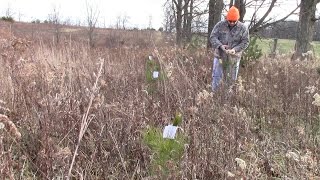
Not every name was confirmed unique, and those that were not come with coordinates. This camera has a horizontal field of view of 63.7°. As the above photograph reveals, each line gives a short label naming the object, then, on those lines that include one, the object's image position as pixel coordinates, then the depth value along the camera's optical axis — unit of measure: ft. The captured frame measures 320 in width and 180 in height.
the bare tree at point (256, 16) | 20.41
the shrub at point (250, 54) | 16.50
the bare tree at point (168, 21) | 36.24
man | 13.26
